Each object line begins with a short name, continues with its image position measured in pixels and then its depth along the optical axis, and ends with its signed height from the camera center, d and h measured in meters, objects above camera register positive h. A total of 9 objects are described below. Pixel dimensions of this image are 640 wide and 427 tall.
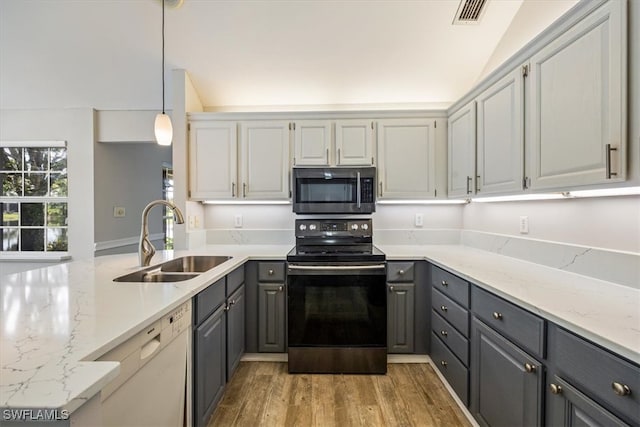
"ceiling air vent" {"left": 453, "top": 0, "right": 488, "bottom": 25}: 2.09 +1.51
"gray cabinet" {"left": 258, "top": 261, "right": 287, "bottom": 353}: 2.35 -0.74
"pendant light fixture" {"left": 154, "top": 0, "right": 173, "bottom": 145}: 1.95 +0.57
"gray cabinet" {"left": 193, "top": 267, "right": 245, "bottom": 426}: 1.46 -0.76
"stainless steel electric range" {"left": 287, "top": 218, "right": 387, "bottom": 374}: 2.20 -0.79
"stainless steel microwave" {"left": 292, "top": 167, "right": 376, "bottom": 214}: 2.58 +0.21
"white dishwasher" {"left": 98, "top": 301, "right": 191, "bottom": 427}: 0.87 -0.58
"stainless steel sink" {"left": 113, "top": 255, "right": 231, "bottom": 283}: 1.71 -0.39
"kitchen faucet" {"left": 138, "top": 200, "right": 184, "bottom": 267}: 1.87 -0.20
